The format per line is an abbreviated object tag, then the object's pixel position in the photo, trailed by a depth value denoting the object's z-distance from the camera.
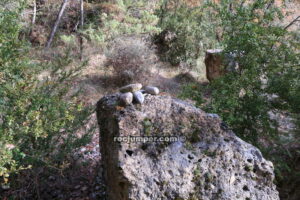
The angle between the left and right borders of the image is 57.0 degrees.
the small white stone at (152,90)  2.50
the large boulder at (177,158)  2.07
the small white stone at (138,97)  2.32
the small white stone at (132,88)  2.45
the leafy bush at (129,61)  7.32
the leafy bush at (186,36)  9.55
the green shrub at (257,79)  3.45
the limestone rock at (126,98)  2.29
